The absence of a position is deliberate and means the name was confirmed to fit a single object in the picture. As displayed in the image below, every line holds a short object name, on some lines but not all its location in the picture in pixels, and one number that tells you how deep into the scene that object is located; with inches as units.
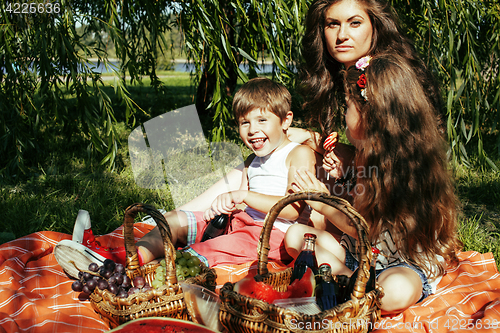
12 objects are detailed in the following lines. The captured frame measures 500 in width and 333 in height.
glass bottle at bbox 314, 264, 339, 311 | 52.7
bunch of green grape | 60.0
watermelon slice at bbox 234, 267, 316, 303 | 52.2
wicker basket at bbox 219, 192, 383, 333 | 45.3
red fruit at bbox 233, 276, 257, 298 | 52.5
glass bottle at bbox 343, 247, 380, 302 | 54.1
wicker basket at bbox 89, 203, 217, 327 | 51.3
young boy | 76.5
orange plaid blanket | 57.3
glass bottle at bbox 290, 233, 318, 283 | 59.2
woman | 71.2
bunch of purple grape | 55.8
